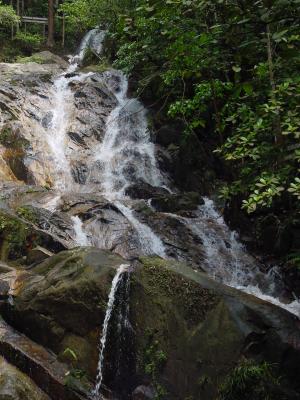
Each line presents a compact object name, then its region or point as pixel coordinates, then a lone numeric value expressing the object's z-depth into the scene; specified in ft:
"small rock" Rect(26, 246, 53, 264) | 26.20
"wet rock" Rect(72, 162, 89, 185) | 44.63
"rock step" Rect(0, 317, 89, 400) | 18.78
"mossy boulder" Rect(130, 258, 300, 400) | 18.29
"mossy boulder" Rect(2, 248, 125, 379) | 20.49
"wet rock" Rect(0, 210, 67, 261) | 27.28
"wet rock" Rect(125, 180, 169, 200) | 41.75
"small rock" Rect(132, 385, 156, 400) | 18.83
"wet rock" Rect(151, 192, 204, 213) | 38.19
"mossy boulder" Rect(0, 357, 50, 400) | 17.69
